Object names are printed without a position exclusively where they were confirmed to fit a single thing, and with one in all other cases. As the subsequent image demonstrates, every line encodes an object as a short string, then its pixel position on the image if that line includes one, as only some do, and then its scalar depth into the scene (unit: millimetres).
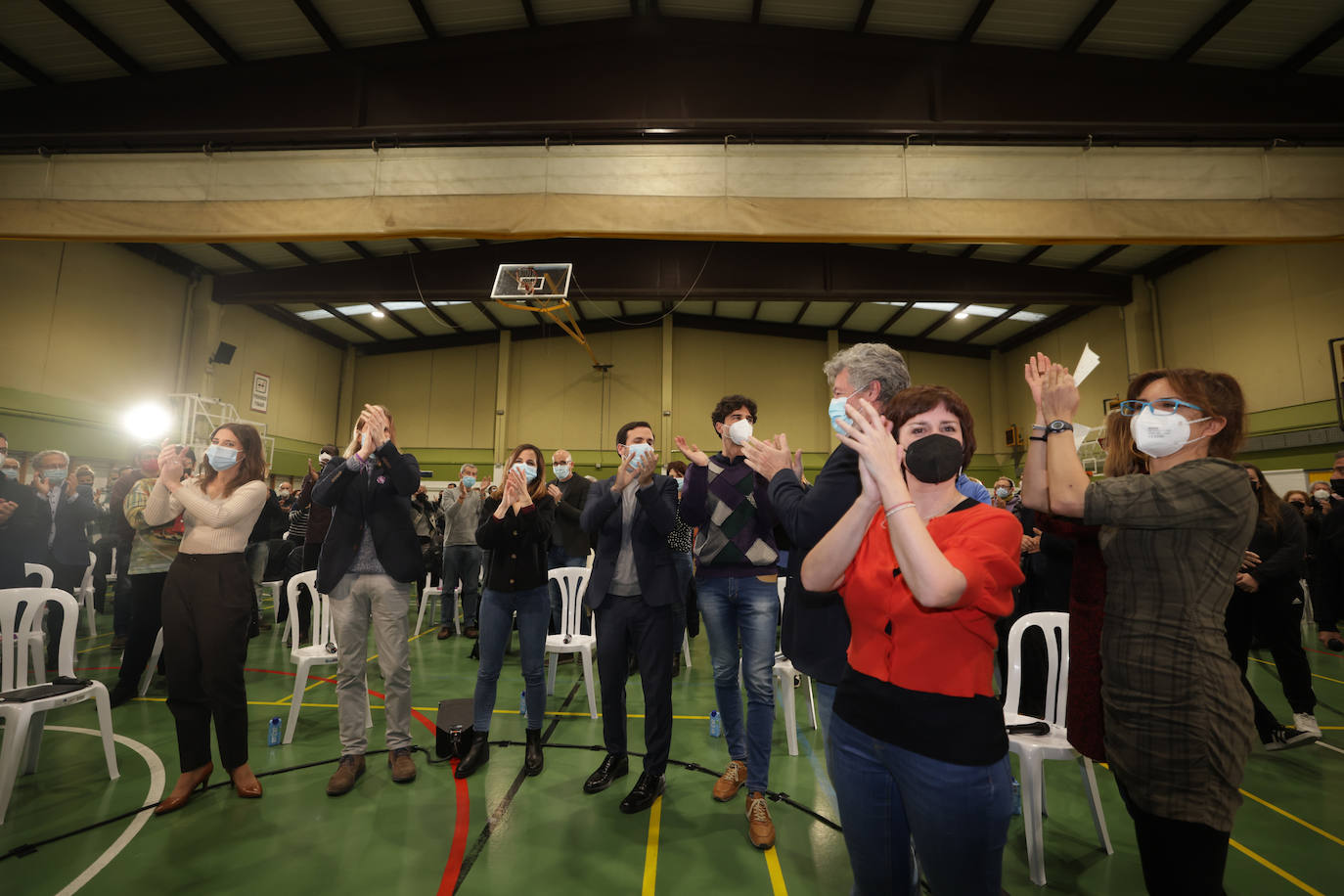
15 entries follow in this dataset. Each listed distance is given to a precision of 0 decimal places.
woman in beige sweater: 2545
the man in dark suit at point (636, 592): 2584
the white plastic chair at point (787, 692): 3443
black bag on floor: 3033
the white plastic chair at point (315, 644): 3381
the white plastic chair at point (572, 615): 3879
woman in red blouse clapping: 998
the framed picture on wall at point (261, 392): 12891
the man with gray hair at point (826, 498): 1362
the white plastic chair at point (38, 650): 3209
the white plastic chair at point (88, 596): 5867
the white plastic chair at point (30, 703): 2457
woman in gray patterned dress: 1194
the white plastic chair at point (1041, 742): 2174
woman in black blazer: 2971
